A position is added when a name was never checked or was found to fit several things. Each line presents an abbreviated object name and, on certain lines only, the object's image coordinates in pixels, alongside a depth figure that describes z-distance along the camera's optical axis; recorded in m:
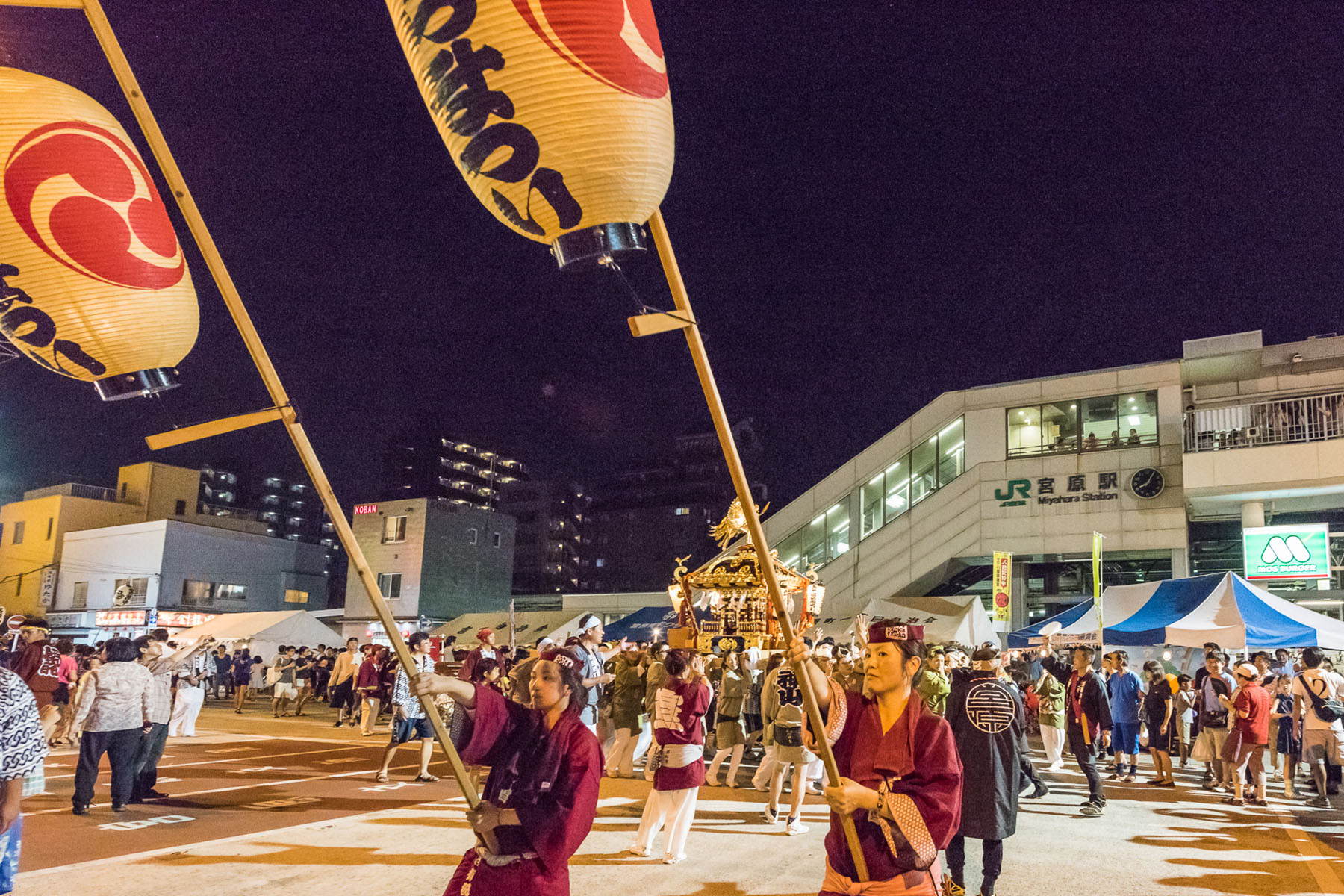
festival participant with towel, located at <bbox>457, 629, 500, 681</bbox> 10.78
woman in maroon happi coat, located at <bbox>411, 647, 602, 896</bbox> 3.44
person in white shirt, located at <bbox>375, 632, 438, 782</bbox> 11.58
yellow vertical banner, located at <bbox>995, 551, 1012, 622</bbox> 24.65
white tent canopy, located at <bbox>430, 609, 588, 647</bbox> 38.47
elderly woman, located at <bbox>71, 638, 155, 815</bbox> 8.92
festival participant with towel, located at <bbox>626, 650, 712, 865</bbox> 7.69
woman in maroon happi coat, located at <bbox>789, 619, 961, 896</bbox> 3.46
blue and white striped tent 16.14
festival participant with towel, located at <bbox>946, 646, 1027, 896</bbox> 5.95
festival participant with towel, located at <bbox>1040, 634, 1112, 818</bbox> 10.48
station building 26.30
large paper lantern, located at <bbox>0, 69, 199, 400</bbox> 4.15
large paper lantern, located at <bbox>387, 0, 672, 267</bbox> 3.29
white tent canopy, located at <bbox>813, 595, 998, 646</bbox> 22.38
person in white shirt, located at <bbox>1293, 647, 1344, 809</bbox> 11.66
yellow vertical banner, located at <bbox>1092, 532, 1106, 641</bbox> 17.89
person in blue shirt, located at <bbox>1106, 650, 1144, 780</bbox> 14.13
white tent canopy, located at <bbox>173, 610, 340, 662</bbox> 28.58
